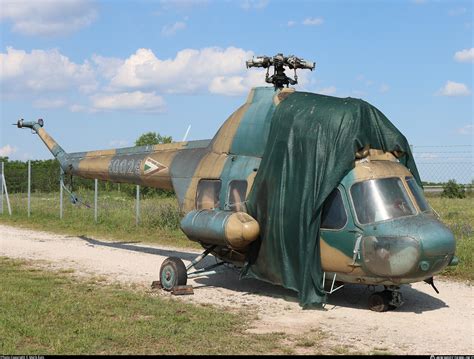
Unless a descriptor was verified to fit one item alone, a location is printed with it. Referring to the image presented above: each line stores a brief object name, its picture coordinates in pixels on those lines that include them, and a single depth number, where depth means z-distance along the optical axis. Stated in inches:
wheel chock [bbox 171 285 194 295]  388.5
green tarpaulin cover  336.2
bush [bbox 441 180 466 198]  1443.3
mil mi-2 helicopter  322.0
